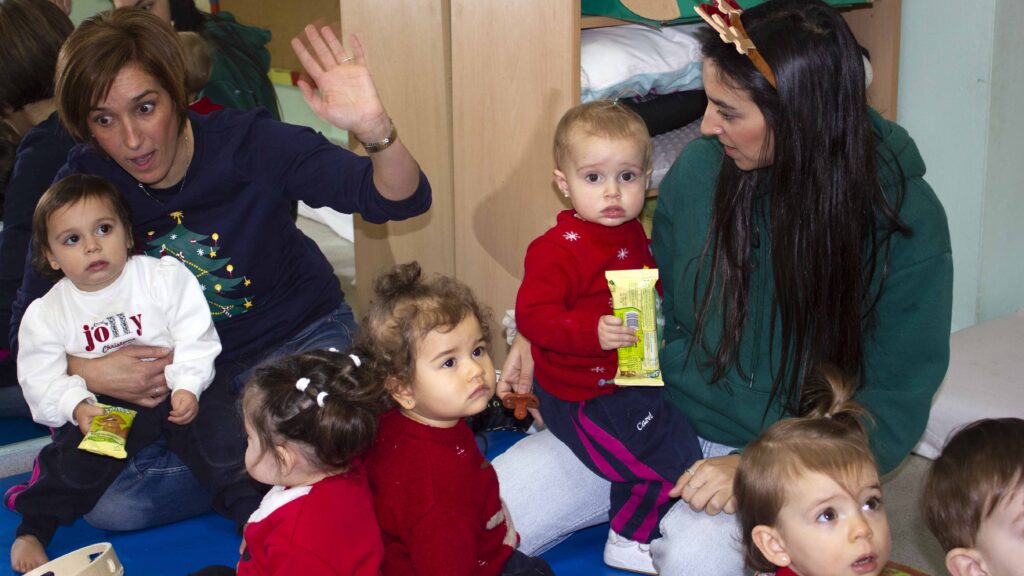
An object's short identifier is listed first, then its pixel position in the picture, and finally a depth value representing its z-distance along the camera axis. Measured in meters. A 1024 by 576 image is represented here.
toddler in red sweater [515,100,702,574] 2.00
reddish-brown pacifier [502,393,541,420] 2.08
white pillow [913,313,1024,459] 2.69
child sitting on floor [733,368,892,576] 1.53
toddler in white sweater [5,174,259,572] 2.12
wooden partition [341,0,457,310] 2.84
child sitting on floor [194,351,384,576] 1.64
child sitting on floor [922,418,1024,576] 1.36
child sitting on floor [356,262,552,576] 1.68
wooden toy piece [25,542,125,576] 1.99
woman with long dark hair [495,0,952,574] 1.72
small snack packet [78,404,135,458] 2.09
